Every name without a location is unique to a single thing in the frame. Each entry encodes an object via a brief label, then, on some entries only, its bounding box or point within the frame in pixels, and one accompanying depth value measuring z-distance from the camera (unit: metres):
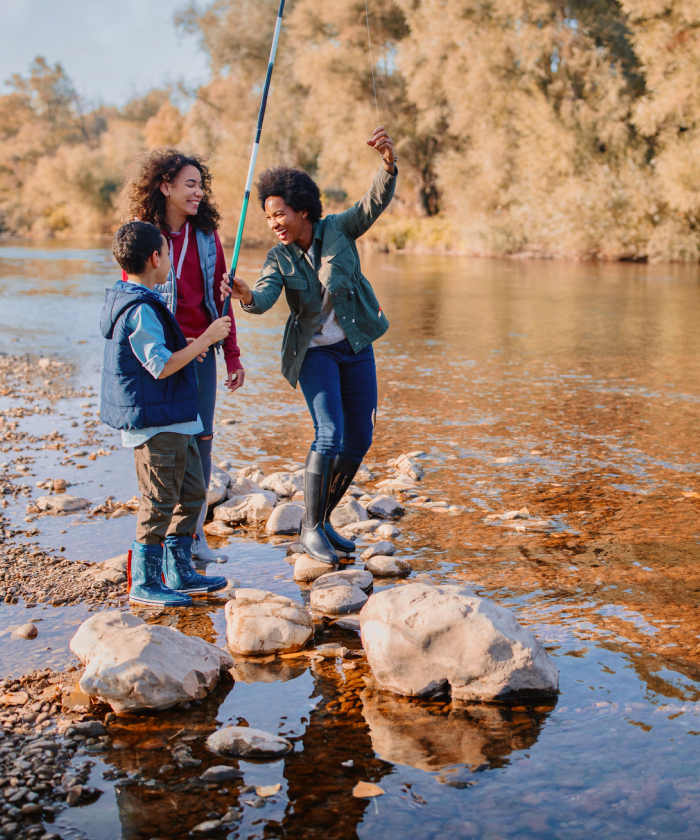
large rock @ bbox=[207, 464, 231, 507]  4.91
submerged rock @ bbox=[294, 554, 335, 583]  3.98
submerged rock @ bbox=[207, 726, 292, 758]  2.49
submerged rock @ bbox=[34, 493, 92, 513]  4.88
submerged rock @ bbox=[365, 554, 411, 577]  3.96
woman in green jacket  4.05
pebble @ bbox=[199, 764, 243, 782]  2.38
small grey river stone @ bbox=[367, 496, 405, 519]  4.79
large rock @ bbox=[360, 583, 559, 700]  2.81
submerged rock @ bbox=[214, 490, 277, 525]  4.77
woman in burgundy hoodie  3.81
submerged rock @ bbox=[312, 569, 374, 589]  3.79
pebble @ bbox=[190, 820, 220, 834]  2.16
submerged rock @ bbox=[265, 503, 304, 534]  4.63
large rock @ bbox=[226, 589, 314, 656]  3.20
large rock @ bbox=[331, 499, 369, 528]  4.71
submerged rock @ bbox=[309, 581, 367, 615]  3.57
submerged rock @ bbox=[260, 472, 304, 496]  5.23
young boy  3.36
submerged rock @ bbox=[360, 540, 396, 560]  4.21
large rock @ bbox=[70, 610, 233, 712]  2.73
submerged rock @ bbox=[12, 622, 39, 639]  3.30
